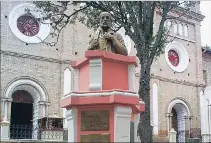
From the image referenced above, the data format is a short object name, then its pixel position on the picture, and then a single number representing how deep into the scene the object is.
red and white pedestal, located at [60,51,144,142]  5.71
